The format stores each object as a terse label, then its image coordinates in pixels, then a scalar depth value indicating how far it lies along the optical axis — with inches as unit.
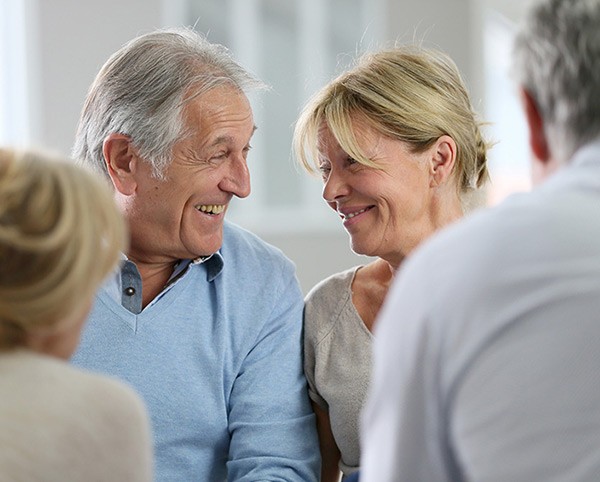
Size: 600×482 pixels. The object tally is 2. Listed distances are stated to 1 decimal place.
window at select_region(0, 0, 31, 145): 261.6
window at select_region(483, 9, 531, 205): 301.0
